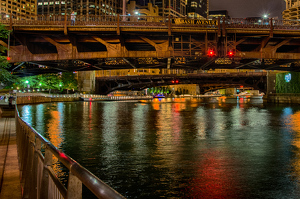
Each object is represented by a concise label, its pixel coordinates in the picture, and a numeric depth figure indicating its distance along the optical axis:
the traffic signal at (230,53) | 41.79
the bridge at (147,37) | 39.66
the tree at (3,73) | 23.69
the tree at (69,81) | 115.78
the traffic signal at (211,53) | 41.47
